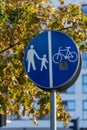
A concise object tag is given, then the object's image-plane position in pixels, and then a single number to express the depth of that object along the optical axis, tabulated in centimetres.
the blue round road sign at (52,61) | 562
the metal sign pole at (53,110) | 548
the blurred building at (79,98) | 6669
